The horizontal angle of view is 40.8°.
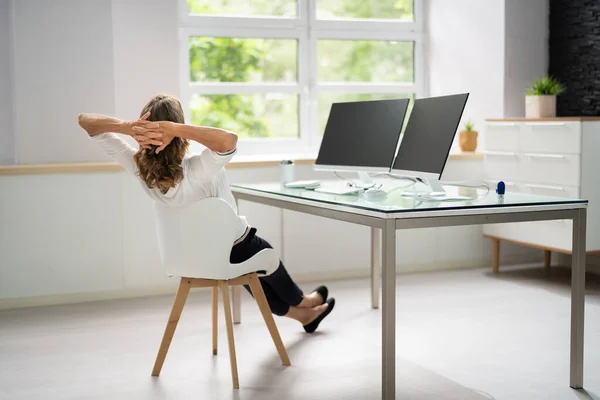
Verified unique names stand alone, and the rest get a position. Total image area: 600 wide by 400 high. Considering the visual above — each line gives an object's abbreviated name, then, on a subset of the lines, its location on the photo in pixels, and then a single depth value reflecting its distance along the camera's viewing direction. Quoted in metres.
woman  2.99
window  5.69
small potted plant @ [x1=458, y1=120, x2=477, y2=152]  5.76
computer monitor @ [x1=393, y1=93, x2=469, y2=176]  3.22
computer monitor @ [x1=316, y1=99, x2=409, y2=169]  3.71
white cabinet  4.71
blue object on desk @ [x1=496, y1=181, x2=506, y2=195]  3.21
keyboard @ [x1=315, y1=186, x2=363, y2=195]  3.53
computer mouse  3.22
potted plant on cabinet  5.19
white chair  3.04
